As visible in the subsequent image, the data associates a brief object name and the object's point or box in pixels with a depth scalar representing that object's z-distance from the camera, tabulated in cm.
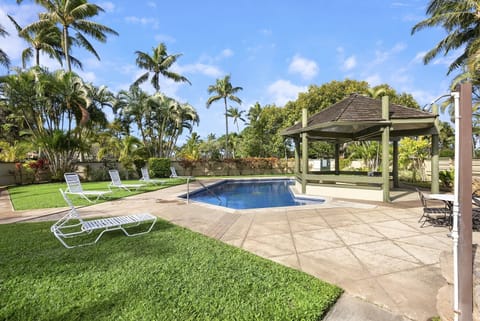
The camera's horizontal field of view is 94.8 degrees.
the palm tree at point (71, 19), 1662
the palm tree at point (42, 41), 1759
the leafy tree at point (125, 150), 1748
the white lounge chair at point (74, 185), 860
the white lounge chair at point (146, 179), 1291
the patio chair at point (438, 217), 499
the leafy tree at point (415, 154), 1385
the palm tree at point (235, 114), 3722
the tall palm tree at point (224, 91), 2717
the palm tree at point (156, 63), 2314
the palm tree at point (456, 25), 1372
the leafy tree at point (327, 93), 2441
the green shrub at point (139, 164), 1852
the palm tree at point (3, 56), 1057
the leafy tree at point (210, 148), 3731
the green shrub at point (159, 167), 1791
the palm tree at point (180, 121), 2143
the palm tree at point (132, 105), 2055
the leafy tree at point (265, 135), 2878
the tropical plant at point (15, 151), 1506
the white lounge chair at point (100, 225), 414
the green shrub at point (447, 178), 1028
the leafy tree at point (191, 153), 2396
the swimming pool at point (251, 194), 968
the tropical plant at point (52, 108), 1402
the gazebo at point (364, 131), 801
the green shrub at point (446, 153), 2142
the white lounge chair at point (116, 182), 1090
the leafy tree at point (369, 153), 1930
